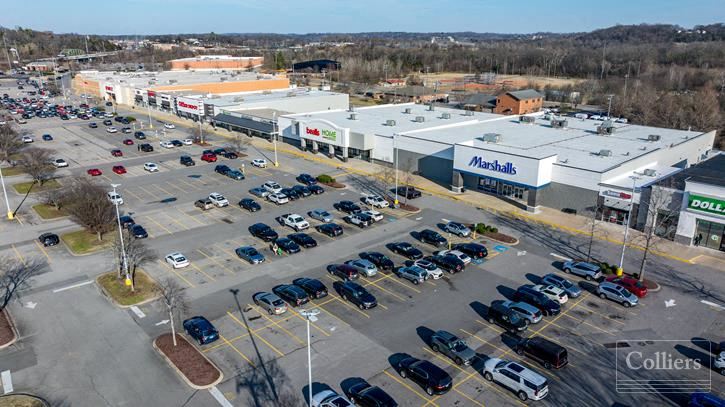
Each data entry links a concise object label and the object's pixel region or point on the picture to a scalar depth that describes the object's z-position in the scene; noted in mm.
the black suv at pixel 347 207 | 50219
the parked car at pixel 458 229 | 44125
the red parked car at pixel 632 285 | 33500
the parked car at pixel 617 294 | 32250
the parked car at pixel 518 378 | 23438
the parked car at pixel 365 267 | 36688
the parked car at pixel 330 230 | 44375
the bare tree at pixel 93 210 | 41562
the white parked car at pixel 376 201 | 51219
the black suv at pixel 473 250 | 39625
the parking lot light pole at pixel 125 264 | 34625
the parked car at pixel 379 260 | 37812
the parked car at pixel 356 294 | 32188
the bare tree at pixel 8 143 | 68312
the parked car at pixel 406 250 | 39844
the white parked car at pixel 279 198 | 53125
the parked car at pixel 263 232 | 43019
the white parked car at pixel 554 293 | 32625
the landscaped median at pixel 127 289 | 33188
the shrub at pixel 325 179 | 59969
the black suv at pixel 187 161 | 69562
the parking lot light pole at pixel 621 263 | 37125
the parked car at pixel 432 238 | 42156
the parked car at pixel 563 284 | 33594
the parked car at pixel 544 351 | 25797
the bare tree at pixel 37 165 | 58438
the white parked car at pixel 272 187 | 55306
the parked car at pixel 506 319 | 29312
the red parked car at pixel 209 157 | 71562
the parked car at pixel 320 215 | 47688
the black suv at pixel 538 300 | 31328
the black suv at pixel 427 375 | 23984
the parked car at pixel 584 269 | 36031
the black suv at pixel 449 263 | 37406
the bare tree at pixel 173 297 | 29459
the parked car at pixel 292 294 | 32438
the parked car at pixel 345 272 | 35969
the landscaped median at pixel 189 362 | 25094
